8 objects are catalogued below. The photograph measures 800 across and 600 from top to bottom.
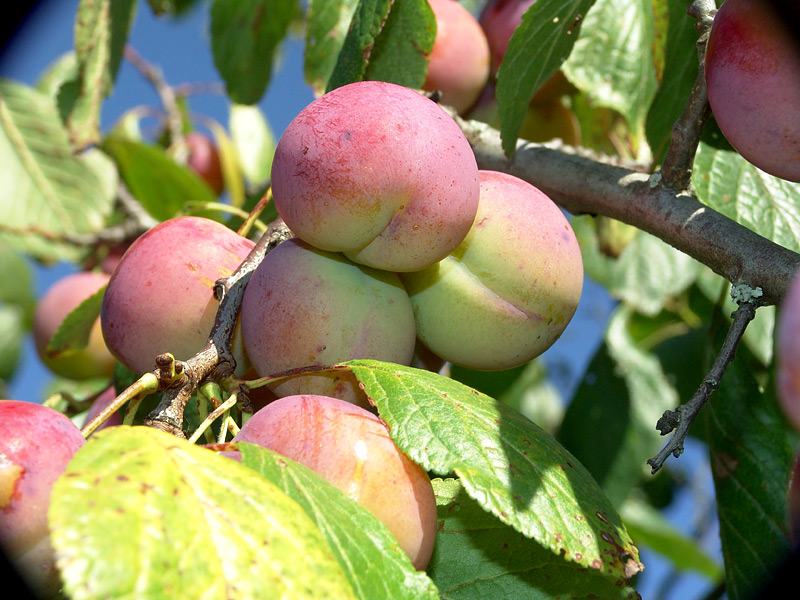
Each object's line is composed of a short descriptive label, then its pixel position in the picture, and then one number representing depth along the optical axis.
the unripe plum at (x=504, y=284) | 0.29
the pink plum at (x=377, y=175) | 0.27
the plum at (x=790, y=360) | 0.20
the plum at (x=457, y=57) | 0.38
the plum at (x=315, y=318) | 0.28
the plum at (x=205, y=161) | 1.67
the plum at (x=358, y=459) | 0.26
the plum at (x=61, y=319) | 0.46
